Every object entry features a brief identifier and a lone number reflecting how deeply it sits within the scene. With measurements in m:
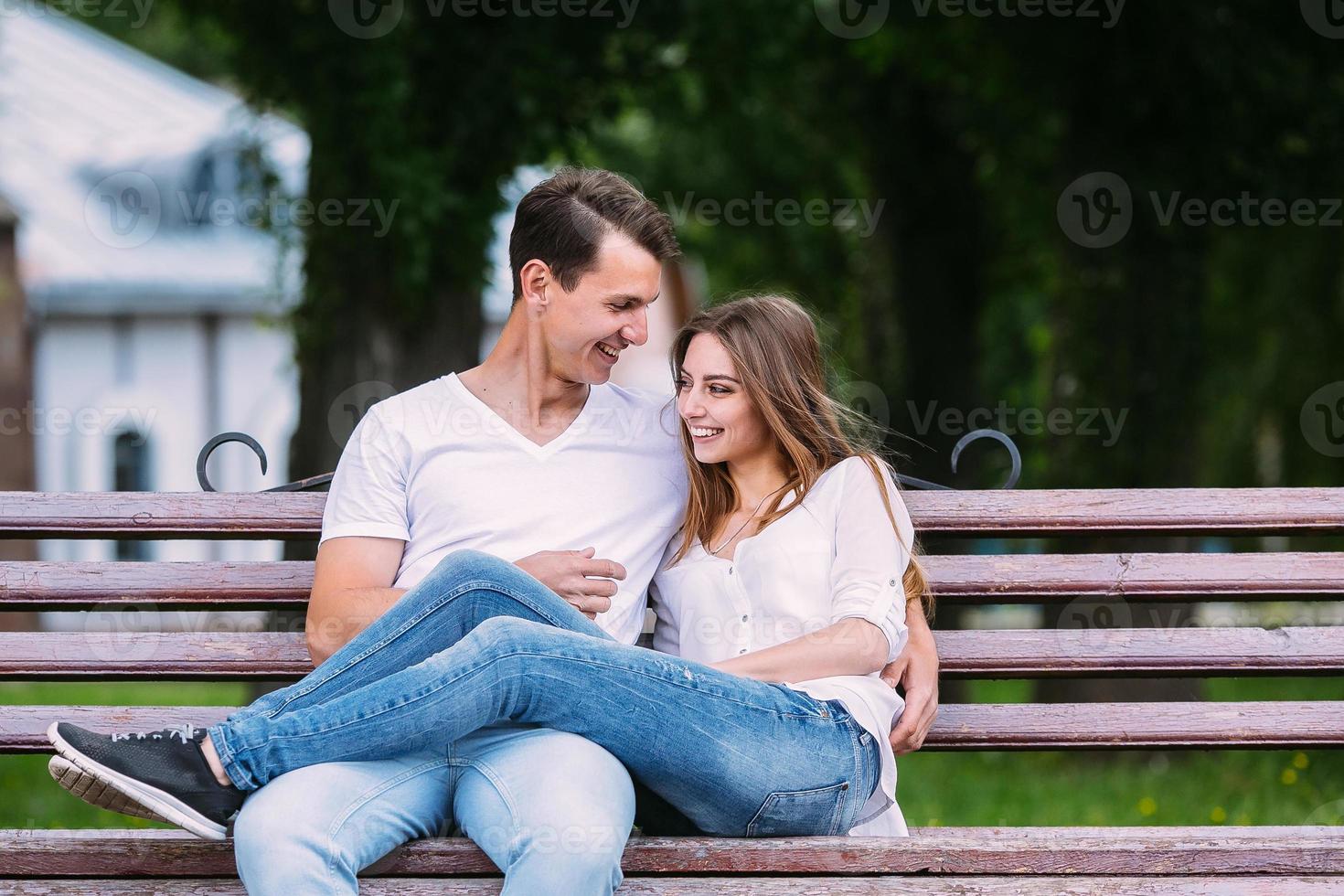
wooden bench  6.19
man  5.35
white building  39.06
